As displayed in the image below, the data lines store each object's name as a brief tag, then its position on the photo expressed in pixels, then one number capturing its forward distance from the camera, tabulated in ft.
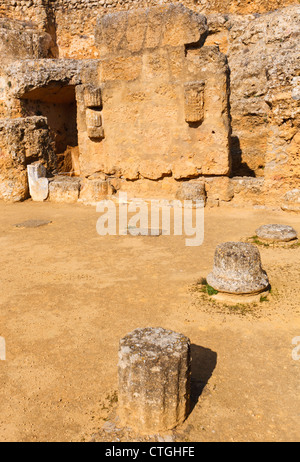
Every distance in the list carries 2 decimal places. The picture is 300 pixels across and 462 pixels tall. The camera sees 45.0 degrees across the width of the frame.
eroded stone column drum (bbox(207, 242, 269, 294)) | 13.24
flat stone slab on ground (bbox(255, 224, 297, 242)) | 19.49
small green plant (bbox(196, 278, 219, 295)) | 13.88
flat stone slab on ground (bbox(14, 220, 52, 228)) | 24.35
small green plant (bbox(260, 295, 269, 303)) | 13.32
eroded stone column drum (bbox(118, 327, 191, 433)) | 7.48
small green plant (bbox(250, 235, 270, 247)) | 19.40
